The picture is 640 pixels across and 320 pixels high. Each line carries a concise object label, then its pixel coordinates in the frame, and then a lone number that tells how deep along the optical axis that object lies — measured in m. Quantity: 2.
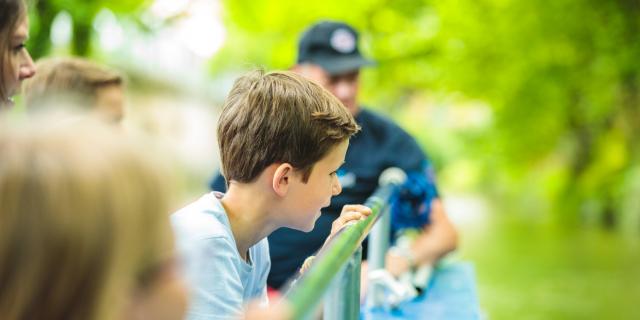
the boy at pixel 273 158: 2.04
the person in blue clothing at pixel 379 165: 3.69
